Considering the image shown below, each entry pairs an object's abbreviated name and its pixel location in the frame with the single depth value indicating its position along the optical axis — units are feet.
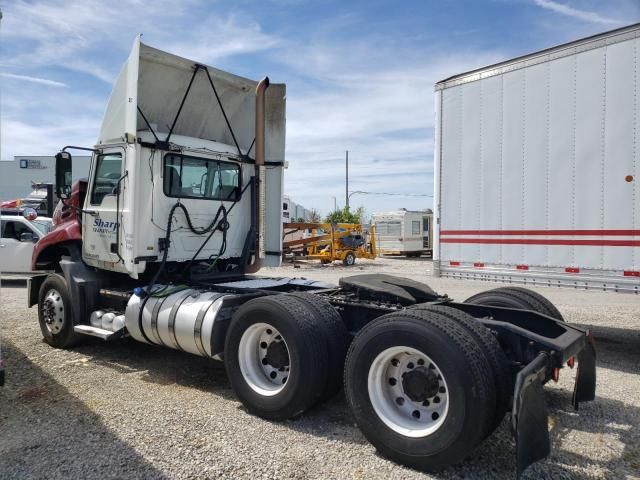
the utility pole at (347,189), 173.45
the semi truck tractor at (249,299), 11.25
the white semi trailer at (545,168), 19.53
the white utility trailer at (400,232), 97.40
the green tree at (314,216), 200.40
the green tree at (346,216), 151.43
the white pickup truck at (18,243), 44.39
